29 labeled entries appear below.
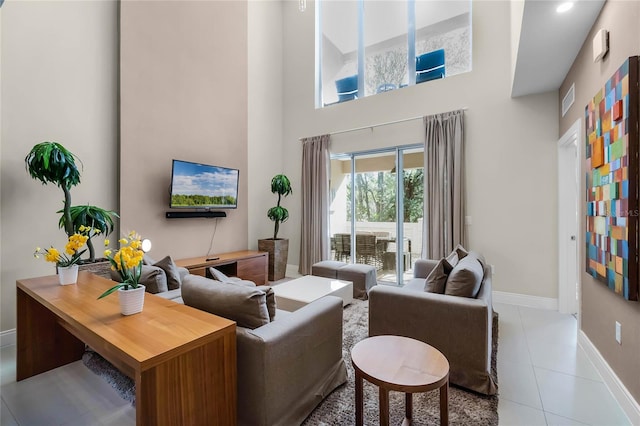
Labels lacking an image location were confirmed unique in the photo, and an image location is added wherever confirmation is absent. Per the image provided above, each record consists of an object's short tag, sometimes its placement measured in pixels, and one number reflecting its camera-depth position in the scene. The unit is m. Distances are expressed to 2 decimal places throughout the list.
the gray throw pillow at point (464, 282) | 2.14
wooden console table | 1.11
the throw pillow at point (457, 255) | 2.97
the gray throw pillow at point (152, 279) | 2.44
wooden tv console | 3.96
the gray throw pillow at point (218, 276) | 2.03
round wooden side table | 1.33
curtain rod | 4.50
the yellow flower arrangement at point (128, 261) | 1.52
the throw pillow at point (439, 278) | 2.31
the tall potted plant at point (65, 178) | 2.64
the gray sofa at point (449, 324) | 1.97
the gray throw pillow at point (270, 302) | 1.81
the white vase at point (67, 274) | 2.10
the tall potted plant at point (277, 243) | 5.05
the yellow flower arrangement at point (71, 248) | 2.01
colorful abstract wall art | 1.73
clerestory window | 4.44
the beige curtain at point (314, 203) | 5.34
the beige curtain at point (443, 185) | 4.10
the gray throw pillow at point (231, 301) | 1.59
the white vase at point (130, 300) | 1.52
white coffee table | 3.00
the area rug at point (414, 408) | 1.70
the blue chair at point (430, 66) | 4.48
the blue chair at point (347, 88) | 5.30
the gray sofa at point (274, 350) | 1.45
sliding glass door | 4.73
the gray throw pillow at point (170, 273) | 2.81
